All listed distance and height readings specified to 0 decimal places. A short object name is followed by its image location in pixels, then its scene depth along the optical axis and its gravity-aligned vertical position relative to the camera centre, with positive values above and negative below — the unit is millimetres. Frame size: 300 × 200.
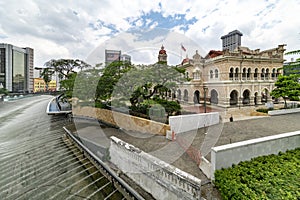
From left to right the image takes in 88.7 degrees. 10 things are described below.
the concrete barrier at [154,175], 3719 -2192
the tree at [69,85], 13319 +1198
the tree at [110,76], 11328 +1708
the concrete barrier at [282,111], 12349 -916
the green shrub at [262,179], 3283 -1900
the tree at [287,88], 12562 +1051
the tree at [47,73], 20828 +3494
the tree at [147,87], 10289 +867
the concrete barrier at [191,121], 8578 -1297
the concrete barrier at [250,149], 4289 -1499
